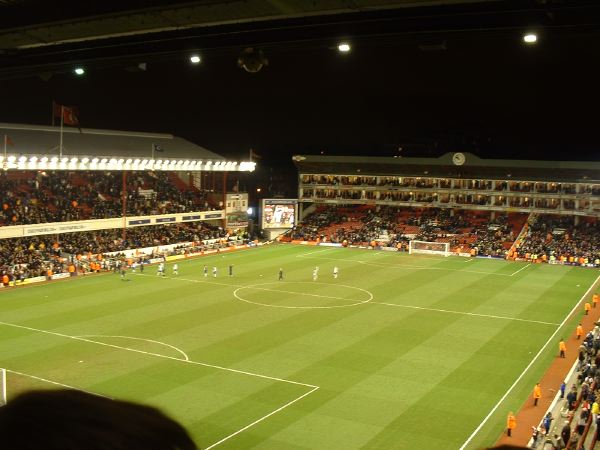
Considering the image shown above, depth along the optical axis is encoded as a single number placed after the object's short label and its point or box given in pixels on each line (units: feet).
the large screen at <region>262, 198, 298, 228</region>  232.94
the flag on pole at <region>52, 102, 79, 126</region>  153.51
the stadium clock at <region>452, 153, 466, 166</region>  241.76
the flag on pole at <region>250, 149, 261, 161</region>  232.32
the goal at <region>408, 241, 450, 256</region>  207.53
